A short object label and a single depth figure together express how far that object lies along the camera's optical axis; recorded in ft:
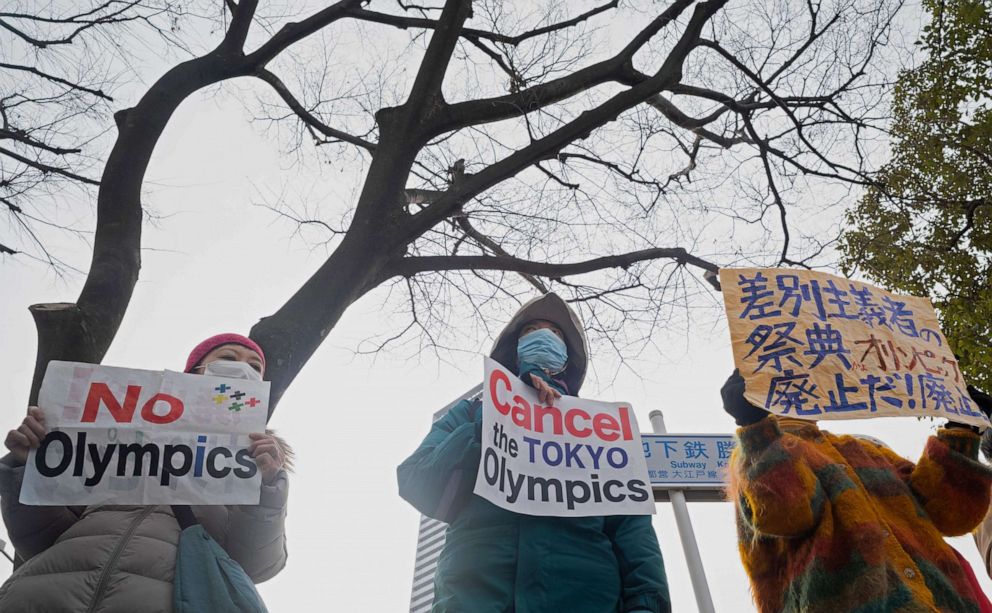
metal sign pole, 16.48
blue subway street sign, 16.65
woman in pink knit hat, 5.94
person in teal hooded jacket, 6.59
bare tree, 11.12
